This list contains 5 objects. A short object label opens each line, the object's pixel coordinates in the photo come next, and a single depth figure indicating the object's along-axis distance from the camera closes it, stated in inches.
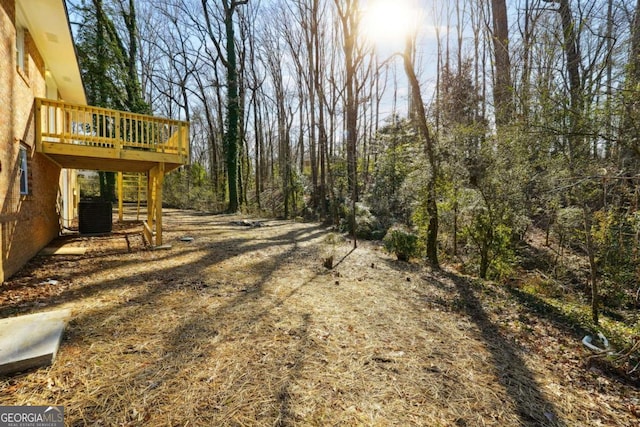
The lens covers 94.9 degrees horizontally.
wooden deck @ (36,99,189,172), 220.1
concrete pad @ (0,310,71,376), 84.0
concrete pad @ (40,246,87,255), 223.7
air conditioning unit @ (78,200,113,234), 309.7
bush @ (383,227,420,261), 265.9
